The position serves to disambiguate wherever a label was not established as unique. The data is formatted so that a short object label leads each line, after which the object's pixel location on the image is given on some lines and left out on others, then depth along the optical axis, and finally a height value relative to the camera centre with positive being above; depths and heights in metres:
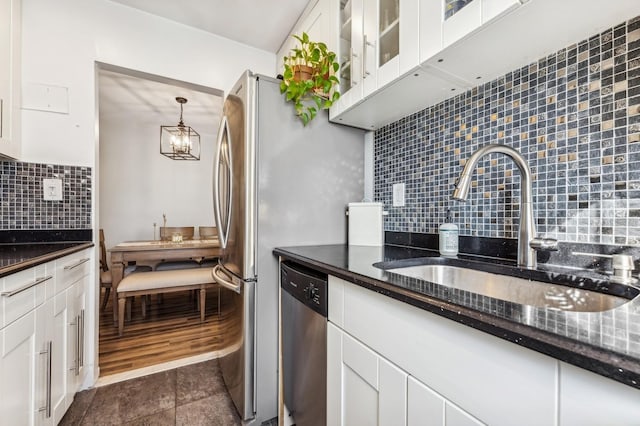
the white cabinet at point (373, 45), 1.02 +0.72
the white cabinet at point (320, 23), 1.51 +1.15
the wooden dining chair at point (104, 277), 2.93 -0.68
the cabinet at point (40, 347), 0.93 -0.55
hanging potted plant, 1.43 +0.71
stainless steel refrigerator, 1.38 +0.05
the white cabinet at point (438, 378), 0.38 -0.31
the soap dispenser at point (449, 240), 1.20 -0.11
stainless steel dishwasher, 1.04 -0.54
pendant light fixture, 3.29 +0.88
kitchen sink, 0.69 -0.23
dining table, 2.68 -0.40
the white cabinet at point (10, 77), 1.47 +0.75
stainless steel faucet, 0.89 +0.06
